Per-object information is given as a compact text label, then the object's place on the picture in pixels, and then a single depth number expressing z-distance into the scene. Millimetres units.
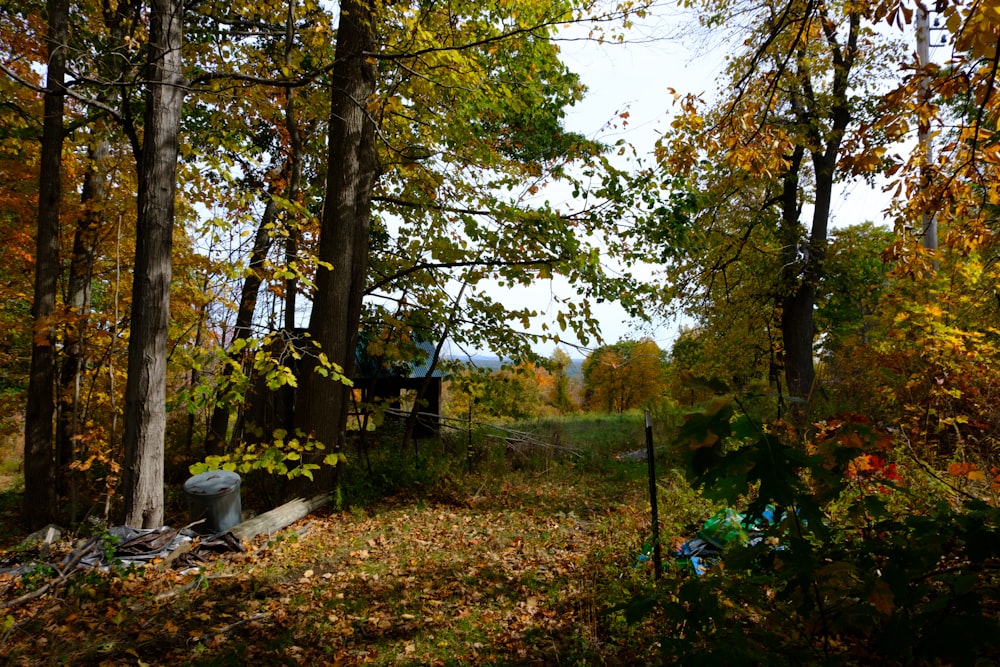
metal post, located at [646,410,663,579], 3621
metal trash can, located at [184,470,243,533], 5660
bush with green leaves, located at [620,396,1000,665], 1480
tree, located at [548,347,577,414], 45156
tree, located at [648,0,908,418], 10516
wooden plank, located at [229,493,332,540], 5570
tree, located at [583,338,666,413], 34438
